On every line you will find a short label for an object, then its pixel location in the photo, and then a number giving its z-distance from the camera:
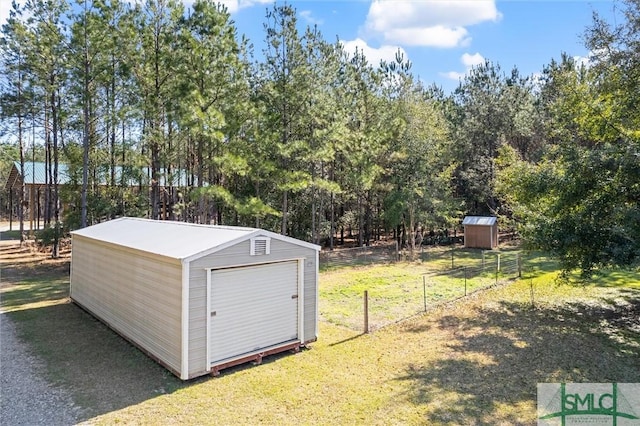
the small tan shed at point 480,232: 19.72
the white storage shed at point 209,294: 5.70
